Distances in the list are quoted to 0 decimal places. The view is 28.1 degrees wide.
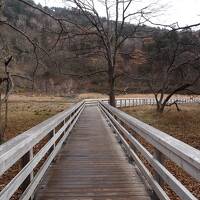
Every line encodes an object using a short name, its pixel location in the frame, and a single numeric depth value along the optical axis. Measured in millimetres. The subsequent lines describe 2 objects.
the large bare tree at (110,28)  27709
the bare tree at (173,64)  28406
